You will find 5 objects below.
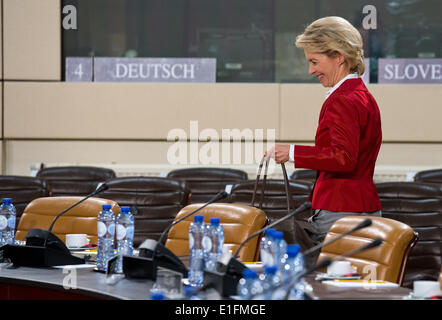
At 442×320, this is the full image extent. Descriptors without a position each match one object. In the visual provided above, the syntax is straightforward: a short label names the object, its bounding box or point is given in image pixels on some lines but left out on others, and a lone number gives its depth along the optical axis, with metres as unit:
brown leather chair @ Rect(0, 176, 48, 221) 9.96
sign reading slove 13.72
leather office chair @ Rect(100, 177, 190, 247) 9.41
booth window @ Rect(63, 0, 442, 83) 14.05
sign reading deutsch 13.96
